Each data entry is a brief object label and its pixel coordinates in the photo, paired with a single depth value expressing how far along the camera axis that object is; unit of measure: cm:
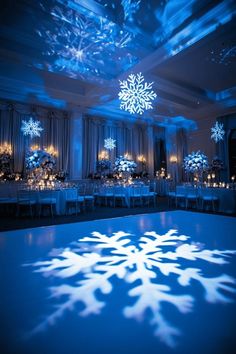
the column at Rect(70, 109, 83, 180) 1031
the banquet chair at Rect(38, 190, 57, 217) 660
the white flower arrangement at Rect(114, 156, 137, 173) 912
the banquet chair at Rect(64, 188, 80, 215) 702
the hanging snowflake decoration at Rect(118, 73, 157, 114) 512
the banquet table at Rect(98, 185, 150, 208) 865
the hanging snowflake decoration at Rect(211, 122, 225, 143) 860
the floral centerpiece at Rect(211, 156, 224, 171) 875
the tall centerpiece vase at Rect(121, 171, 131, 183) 1164
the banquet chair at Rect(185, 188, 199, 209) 779
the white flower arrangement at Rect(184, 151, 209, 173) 784
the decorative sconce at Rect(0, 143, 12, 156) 871
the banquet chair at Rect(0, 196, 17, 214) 725
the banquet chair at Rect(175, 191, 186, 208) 824
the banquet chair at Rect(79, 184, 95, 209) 793
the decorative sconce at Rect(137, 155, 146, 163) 1296
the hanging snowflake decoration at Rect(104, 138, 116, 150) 1154
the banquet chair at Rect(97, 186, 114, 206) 907
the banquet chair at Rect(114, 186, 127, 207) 870
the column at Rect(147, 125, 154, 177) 1324
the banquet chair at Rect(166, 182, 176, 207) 872
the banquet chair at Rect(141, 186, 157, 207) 888
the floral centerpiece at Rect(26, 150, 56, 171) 722
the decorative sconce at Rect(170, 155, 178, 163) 1362
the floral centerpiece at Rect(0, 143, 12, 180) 821
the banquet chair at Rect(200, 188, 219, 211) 725
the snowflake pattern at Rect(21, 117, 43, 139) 916
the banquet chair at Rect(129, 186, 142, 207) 864
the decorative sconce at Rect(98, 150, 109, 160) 1143
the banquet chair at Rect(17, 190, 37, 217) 639
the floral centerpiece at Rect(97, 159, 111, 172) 1095
